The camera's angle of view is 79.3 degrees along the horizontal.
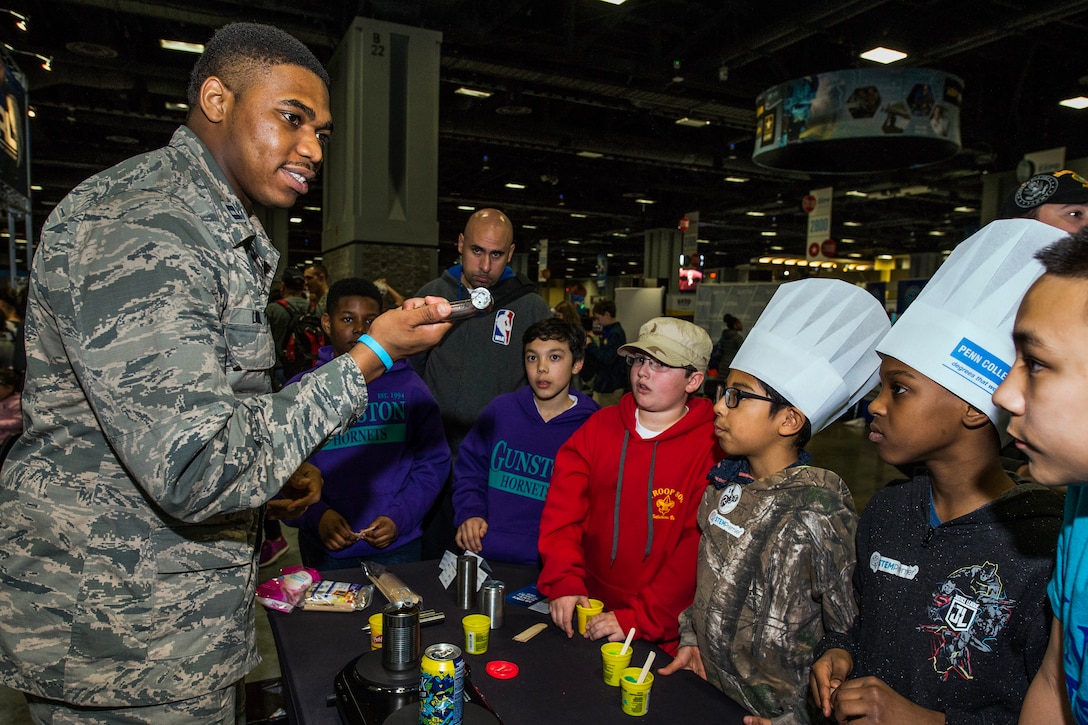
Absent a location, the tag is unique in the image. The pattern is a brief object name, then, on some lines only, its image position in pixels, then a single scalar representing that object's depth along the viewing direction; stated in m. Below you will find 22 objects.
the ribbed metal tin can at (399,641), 1.37
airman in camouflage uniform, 1.02
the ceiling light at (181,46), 7.62
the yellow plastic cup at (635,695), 1.32
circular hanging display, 7.00
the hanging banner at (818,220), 12.03
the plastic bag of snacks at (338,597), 1.80
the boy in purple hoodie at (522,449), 2.54
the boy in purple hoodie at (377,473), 2.56
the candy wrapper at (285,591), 1.78
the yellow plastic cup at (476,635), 1.56
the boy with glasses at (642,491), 1.94
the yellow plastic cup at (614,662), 1.42
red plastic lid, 1.47
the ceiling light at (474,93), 9.81
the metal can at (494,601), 1.71
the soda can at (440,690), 1.13
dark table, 1.35
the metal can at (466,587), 1.83
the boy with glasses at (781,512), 1.57
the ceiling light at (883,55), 7.65
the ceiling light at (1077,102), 8.66
